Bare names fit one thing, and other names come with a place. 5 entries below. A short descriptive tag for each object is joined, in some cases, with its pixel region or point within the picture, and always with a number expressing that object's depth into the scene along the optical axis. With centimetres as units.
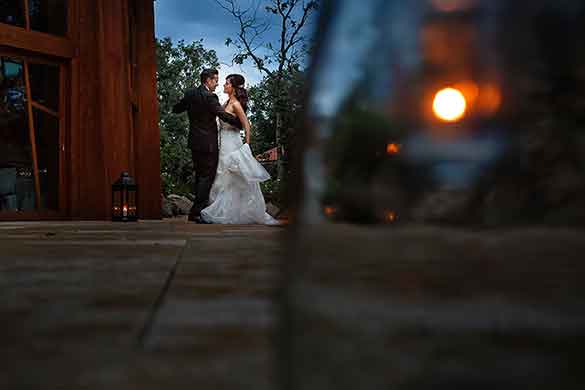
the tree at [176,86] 1936
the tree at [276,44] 979
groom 685
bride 683
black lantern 583
